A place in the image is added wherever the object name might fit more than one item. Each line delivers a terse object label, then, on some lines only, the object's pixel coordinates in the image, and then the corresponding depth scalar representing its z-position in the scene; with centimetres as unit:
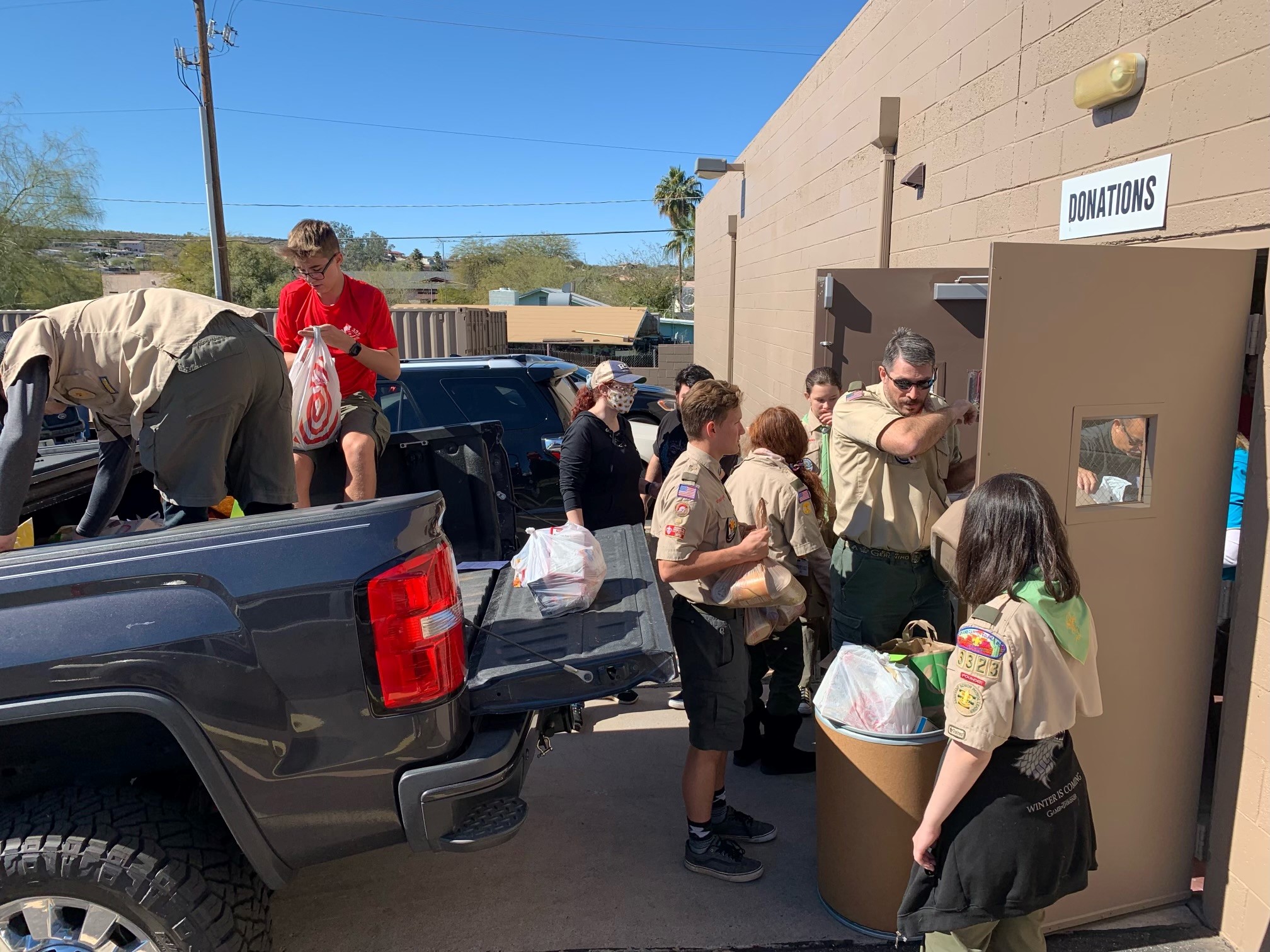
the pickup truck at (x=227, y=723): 209
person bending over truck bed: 285
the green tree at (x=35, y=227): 2972
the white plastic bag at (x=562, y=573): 296
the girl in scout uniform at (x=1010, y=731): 217
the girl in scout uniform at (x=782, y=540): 358
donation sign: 322
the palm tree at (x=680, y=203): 6869
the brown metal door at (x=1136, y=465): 268
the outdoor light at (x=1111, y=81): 336
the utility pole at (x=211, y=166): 1780
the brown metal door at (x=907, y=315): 473
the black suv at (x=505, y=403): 655
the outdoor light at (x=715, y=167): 1312
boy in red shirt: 376
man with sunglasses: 335
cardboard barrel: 271
